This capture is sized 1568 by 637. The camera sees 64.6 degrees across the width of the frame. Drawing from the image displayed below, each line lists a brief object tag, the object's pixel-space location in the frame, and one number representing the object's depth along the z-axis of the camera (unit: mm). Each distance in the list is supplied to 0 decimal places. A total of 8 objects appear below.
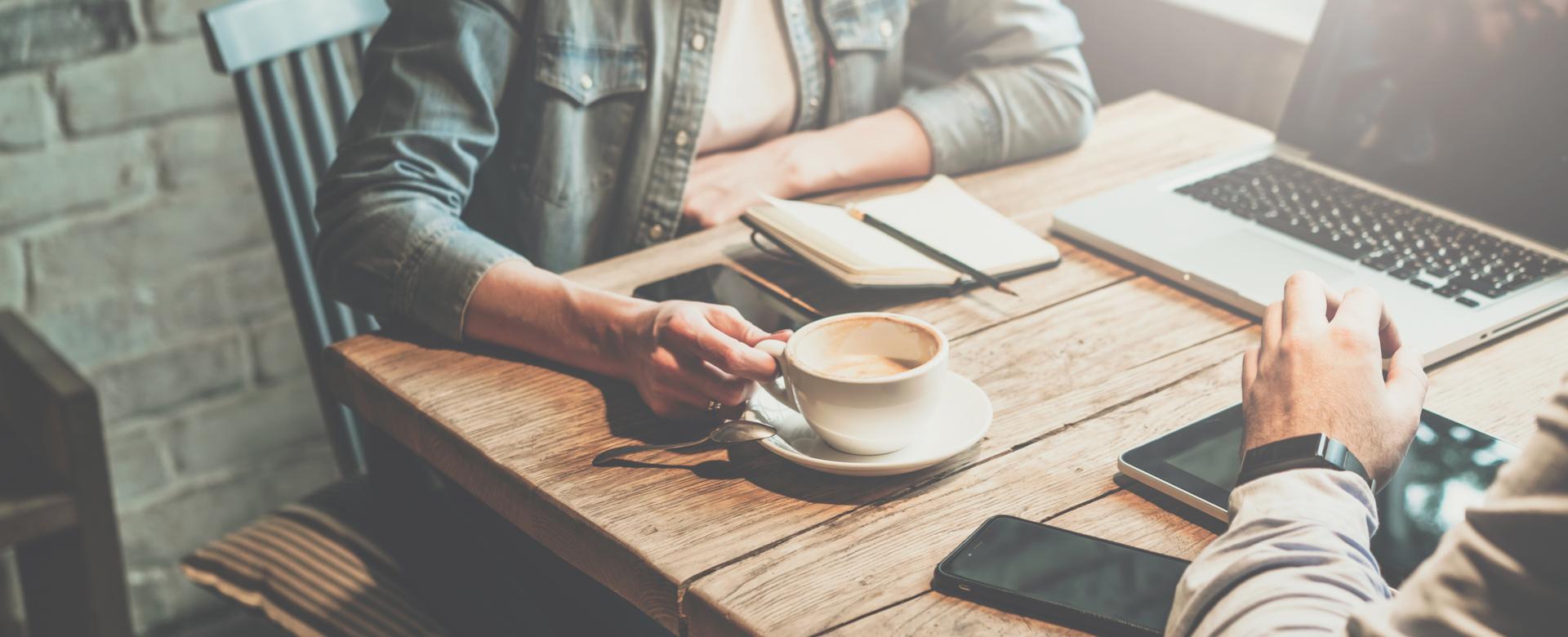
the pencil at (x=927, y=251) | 1027
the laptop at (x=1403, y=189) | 1019
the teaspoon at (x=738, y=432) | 794
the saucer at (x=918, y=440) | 771
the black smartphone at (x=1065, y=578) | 658
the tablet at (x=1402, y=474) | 723
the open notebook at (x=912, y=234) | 1022
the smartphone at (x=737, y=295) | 1000
